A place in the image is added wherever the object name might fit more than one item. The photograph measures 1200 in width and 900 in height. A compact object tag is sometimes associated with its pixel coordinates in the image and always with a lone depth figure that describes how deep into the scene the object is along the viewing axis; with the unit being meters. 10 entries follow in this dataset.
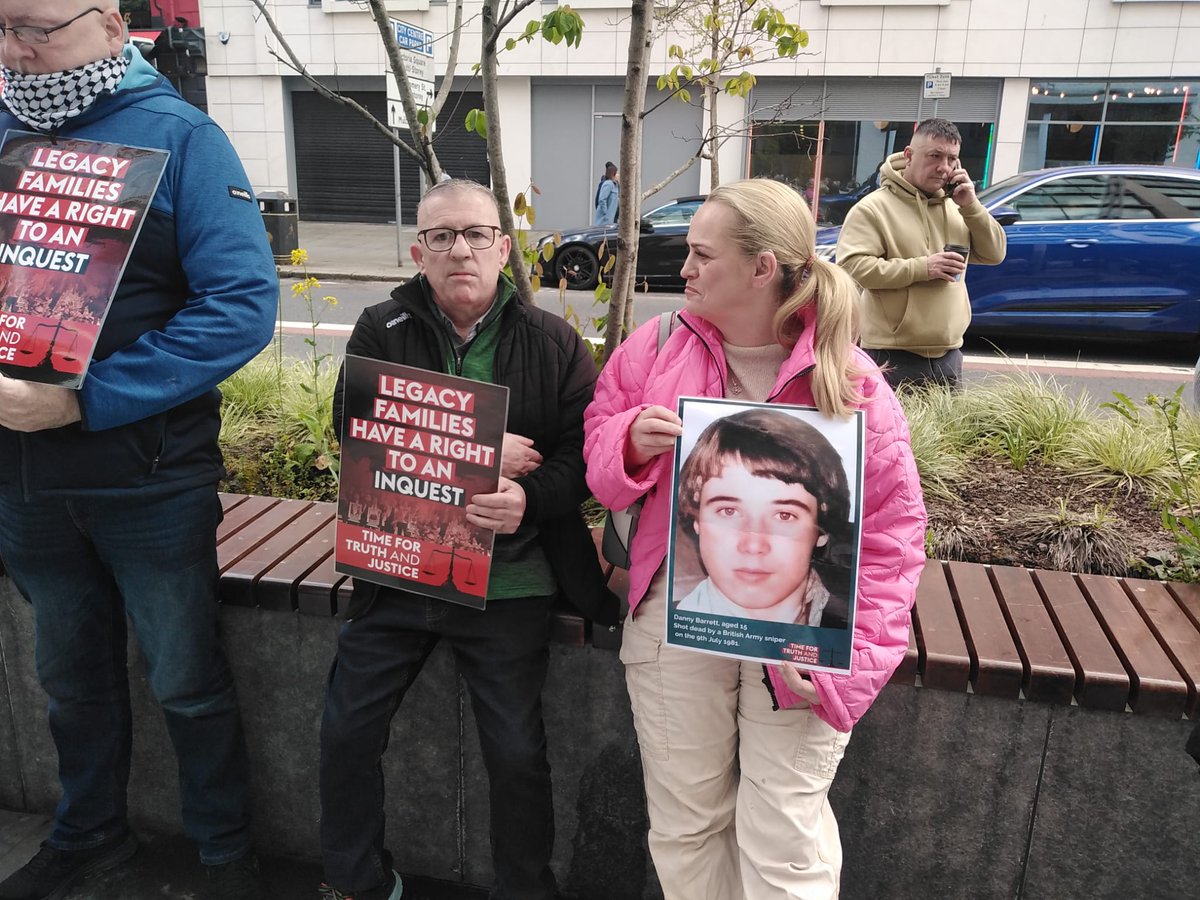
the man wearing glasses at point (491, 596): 2.25
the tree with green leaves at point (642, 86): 3.24
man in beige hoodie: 4.37
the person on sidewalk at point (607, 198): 15.48
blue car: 8.87
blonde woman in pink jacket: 1.93
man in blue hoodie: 2.11
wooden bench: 2.22
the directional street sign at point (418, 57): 5.17
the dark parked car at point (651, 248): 12.77
